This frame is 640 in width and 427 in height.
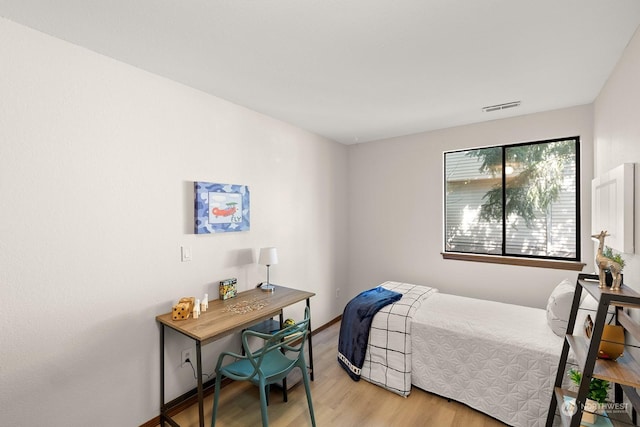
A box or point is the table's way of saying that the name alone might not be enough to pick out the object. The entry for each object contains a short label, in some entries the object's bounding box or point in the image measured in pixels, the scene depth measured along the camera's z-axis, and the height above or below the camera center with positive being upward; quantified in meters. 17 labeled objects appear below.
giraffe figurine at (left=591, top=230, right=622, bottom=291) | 1.42 -0.28
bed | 1.97 -1.08
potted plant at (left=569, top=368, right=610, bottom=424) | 1.61 -1.07
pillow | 2.03 -0.71
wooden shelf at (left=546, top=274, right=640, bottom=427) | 1.30 -0.76
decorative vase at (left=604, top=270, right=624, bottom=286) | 1.47 -0.34
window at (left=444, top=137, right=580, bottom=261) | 2.85 +0.14
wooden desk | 1.76 -0.74
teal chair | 1.68 -1.01
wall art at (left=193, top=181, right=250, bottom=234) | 2.28 +0.05
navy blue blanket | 2.60 -1.08
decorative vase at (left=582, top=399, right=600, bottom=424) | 1.59 -1.14
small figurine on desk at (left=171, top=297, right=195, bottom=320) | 1.99 -0.68
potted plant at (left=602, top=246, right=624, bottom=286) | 1.46 -0.33
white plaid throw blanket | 2.41 -1.20
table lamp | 2.64 -0.42
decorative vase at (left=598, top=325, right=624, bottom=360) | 1.46 -0.68
